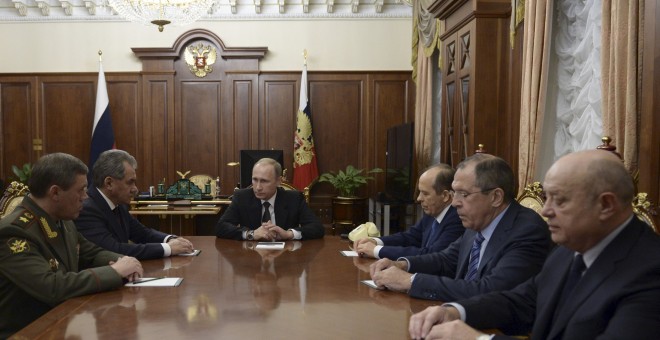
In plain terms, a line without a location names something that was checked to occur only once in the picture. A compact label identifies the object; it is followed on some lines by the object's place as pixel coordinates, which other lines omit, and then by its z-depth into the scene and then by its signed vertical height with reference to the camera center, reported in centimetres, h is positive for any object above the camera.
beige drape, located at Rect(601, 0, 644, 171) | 283 +36
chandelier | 627 +152
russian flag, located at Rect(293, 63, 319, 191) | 851 +0
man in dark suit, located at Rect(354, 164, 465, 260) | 342 -42
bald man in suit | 154 -33
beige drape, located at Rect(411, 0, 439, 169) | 697 +80
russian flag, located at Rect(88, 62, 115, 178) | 842 +29
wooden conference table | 203 -62
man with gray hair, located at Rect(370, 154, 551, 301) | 243 -42
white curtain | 357 +45
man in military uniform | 239 -45
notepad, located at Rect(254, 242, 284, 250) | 383 -64
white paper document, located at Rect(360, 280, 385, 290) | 266 -62
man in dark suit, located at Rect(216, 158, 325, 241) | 446 -45
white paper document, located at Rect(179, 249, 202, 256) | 356 -63
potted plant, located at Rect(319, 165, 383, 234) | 820 -72
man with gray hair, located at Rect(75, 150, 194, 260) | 341 -36
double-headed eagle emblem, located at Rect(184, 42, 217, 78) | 866 +131
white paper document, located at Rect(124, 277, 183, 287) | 272 -62
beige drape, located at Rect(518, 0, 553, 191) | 397 +44
